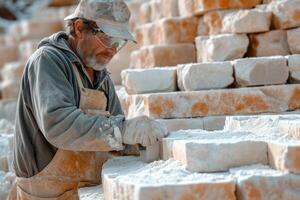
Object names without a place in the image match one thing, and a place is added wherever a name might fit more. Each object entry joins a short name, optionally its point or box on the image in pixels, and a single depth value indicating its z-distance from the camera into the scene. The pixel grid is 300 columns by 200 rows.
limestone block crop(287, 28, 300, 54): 5.32
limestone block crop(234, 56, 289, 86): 4.74
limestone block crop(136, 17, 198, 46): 6.30
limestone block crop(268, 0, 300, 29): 5.35
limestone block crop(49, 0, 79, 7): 15.64
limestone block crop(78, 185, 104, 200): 3.06
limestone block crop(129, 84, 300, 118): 4.74
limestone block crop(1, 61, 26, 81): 11.14
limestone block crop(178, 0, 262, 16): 5.79
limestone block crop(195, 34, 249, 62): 5.42
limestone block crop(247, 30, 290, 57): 5.49
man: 2.99
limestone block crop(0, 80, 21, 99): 10.87
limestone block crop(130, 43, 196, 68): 6.17
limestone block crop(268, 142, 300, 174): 2.59
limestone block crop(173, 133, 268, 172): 2.69
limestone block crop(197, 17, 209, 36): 6.12
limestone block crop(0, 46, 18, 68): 12.96
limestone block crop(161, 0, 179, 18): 6.65
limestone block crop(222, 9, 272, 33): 5.48
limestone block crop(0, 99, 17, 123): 9.42
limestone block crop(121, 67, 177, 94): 5.00
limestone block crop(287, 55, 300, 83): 4.79
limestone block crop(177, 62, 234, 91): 4.80
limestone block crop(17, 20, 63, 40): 12.59
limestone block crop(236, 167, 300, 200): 2.52
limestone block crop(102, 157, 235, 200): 2.45
